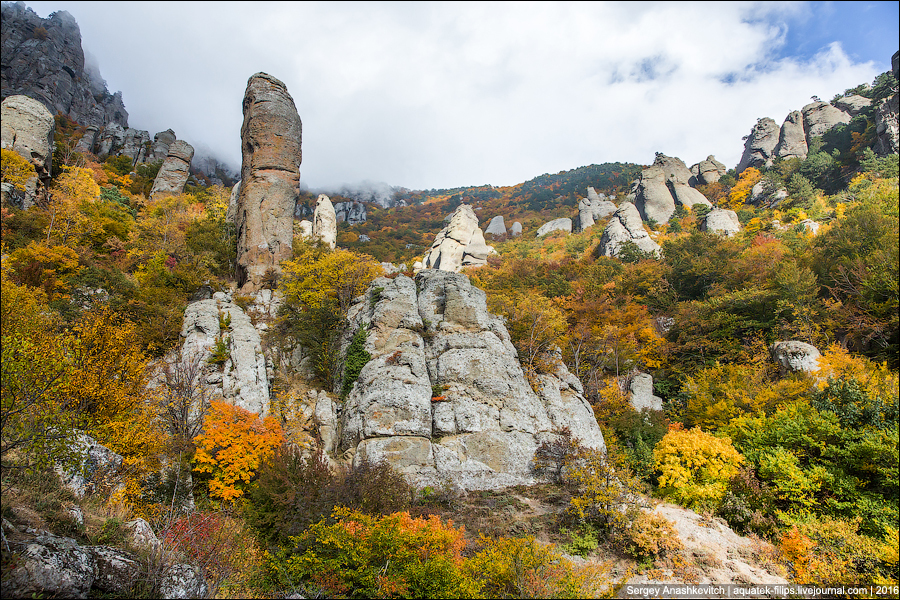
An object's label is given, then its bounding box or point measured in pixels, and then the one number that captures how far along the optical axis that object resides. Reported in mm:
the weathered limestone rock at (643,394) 20938
